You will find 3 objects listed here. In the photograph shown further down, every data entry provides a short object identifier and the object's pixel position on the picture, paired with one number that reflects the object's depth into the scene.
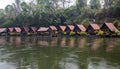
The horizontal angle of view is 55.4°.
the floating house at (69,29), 34.77
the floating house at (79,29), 33.12
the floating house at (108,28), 28.49
